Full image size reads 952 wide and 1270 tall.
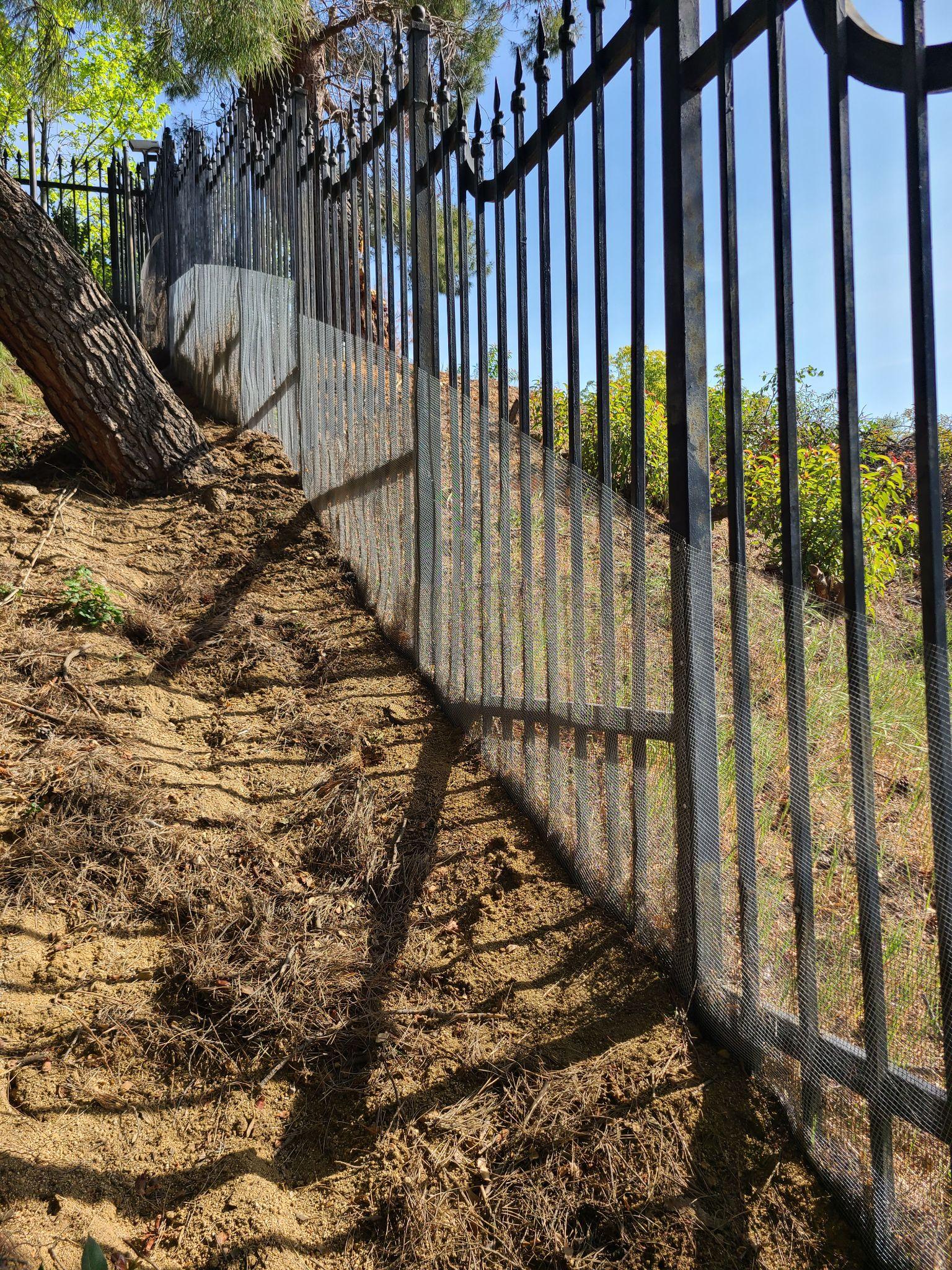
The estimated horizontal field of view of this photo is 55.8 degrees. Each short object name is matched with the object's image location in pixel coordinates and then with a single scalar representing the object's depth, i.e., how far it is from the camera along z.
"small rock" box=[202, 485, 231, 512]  5.05
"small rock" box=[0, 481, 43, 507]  4.77
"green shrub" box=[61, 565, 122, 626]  3.82
